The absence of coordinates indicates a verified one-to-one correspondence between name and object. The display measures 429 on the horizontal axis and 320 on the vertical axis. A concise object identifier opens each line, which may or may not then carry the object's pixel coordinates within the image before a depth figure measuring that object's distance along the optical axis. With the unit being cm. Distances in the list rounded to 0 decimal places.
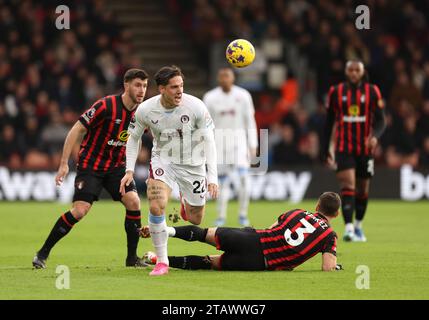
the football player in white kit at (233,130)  1720
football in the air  1206
